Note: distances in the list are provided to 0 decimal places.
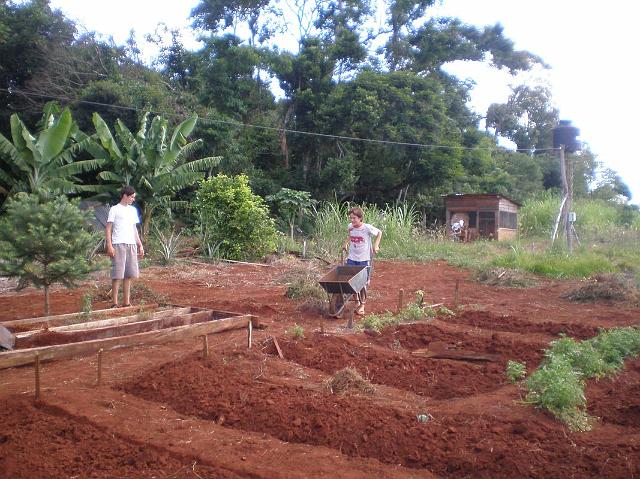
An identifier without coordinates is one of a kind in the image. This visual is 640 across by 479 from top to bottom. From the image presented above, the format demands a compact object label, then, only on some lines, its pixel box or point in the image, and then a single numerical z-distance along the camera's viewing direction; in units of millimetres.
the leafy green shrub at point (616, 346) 6027
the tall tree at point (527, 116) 38062
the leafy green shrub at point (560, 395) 4363
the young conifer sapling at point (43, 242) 7047
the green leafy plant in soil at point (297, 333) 6652
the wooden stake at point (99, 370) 5014
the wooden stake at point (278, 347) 6075
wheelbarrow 7930
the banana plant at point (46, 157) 15211
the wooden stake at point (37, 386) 4617
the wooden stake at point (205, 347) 5609
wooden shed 24119
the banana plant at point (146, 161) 16156
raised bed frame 5584
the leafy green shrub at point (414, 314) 8375
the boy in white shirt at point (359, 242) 8789
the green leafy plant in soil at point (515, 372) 5406
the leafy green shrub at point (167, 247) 14820
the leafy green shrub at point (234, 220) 15758
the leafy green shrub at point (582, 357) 5570
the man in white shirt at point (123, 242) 8125
